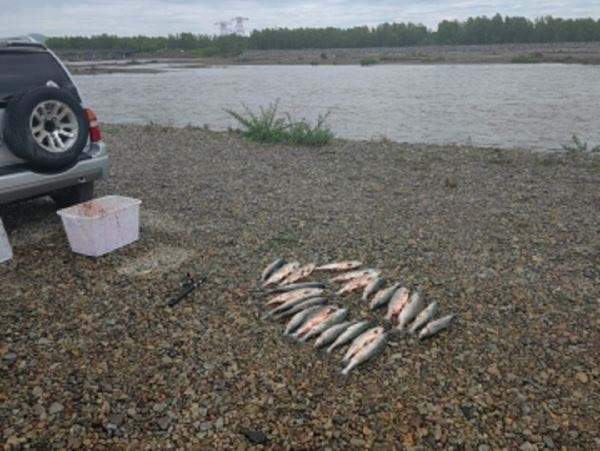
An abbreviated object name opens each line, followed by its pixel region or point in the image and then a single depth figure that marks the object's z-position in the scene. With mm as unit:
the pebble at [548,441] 3178
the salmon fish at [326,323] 4316
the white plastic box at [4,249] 5589
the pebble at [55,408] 3439
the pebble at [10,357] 3950
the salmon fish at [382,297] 4832
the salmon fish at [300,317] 4429
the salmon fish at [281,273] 5297
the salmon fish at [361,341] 4031
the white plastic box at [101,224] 5539
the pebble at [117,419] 3363
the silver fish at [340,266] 5621
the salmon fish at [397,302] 4684
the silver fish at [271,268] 5417
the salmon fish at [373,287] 5038
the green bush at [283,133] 13398
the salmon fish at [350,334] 4180
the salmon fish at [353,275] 5371
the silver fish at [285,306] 4691
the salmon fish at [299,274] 5332
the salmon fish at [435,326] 4305
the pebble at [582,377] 3732
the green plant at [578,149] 12384
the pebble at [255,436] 3236
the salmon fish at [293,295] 4891
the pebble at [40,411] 3393
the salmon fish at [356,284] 5117
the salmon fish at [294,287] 5096
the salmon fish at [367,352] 3892
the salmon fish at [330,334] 4211
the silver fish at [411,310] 4512
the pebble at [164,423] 3332
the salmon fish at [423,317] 4426
